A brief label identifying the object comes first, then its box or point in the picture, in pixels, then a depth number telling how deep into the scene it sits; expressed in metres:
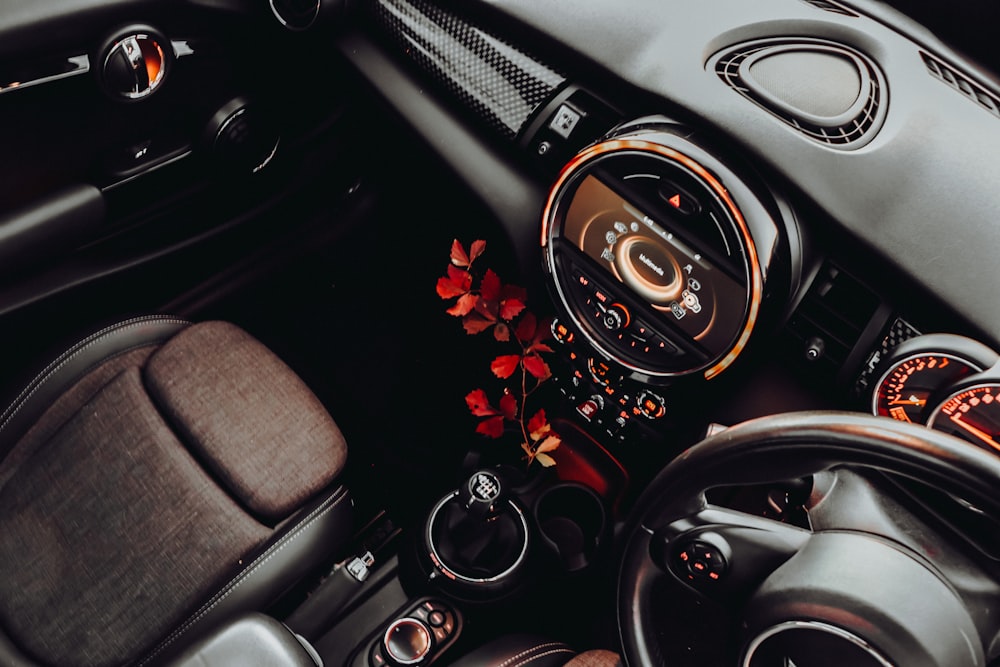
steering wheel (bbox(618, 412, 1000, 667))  0.62
